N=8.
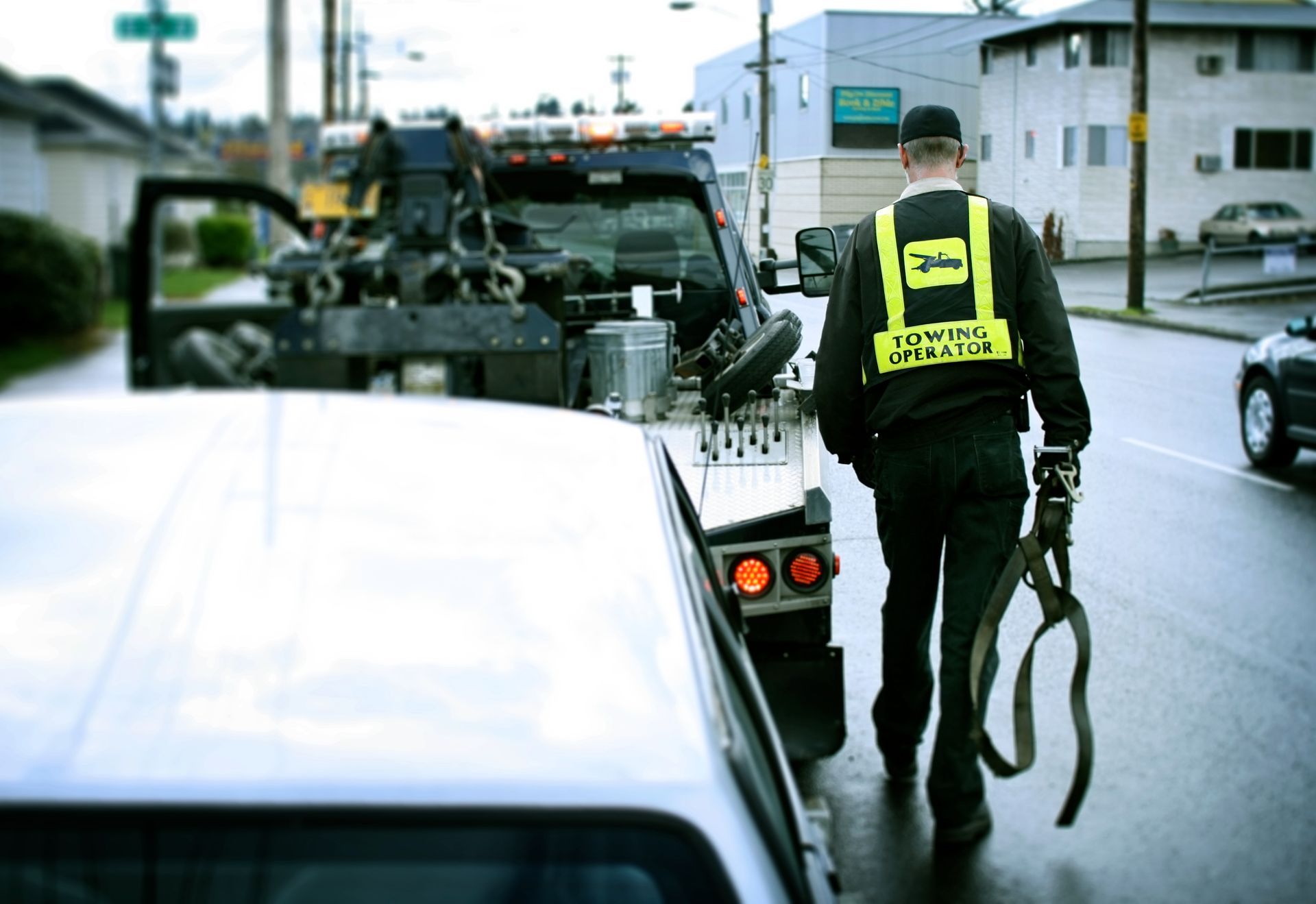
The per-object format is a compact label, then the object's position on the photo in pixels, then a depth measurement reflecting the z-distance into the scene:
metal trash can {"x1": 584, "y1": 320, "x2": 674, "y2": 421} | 5.82
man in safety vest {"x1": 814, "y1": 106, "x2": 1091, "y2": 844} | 4.51
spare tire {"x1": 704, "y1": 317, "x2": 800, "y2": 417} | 5.23
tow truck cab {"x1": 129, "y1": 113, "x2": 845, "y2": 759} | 4.10
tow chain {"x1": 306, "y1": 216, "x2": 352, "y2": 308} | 4.23
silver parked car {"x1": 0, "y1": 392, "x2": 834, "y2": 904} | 1.75
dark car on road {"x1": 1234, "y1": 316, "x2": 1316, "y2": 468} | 11.19
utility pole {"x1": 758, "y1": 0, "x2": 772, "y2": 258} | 5.90
